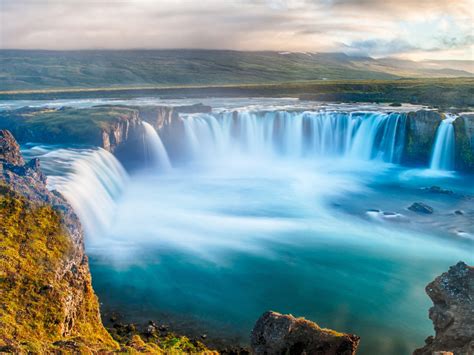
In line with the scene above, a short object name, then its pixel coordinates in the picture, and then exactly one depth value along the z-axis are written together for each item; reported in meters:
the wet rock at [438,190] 38.81
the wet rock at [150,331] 16.83
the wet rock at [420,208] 33.53
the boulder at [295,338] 10.99
